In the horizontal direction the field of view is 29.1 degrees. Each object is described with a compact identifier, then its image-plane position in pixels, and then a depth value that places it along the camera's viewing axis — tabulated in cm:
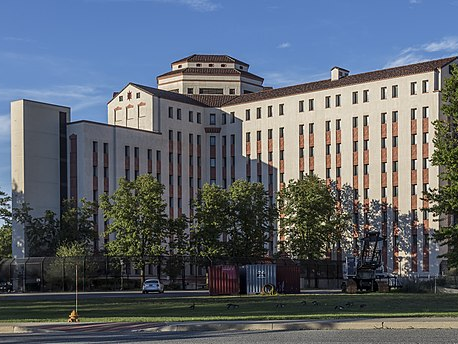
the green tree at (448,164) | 6744
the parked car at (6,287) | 9144
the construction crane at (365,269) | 7400
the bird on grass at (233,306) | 4281
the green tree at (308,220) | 10131
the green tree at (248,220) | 9819
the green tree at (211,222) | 9700
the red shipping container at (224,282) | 6812
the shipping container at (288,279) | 7069
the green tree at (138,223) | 9444
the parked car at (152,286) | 7944
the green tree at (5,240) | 12166
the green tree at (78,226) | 10081
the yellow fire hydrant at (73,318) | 3328
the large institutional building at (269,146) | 10800
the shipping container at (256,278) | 6894
